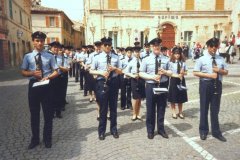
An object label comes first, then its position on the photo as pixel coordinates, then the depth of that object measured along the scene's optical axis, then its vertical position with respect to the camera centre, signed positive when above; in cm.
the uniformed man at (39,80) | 523 -57
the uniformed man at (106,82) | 582 -70
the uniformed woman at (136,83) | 736 -93
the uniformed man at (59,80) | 771 -88
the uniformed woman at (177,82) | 734 -93
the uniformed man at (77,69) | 1516 -103
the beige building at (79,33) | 7531 +543
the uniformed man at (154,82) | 574 -70
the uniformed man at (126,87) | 873 -123
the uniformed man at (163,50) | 862 +0
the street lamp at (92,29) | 3098 +260
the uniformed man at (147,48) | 878 +6
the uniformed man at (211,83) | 547 -72
